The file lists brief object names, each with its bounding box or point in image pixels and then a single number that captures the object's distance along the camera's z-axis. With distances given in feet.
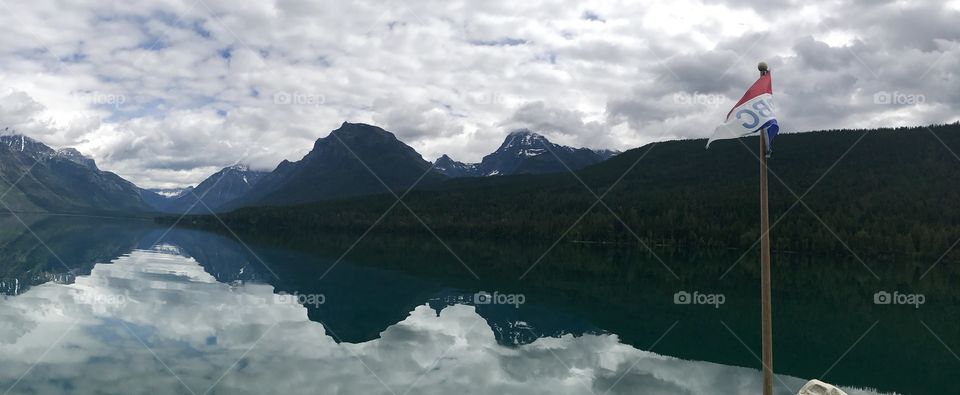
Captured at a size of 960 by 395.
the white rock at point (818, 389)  55.83
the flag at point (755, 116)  52.31
